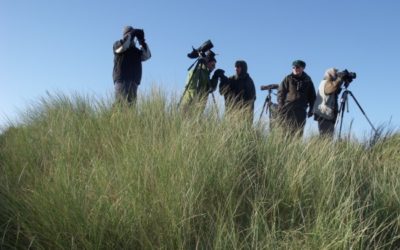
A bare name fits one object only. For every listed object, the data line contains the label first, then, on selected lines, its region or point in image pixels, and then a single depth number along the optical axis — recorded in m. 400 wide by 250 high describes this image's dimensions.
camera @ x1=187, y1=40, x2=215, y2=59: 7.60
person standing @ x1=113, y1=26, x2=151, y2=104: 7.03
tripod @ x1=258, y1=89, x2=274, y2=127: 8.04
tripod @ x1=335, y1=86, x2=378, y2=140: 7.66
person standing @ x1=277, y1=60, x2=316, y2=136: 7.42
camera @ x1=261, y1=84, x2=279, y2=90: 8.55
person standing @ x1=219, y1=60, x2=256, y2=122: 7.52
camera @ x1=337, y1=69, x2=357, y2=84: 7.65
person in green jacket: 6.68
